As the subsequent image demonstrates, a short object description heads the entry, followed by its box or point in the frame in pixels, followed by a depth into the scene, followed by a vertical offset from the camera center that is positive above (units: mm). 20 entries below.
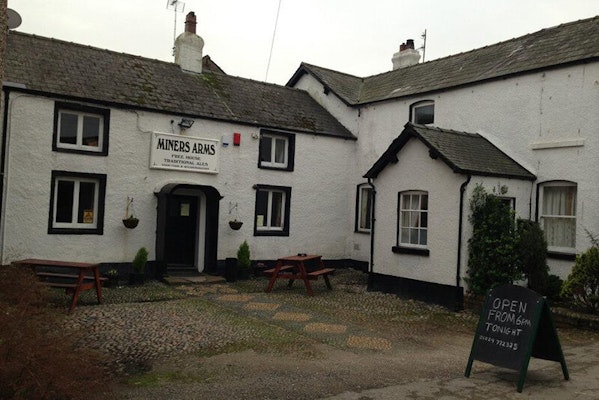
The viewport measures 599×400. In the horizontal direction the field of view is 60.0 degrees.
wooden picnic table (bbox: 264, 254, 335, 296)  12852 -1487
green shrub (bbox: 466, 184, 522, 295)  11086 -438
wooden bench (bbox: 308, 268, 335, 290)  13016 -1494
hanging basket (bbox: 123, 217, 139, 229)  13625 -403
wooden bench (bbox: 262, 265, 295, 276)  13133 -1483
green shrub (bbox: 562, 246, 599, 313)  9914 -1039
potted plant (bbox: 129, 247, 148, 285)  13648 -1587
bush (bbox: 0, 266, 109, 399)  3945 -1305
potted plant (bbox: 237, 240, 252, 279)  15406 -1436
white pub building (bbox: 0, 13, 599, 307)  12070 +1484
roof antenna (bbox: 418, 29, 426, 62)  28103 +9611
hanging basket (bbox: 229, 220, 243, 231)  15398 -377
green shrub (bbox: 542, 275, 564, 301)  11523 -1361
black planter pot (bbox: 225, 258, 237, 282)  14977 -1683
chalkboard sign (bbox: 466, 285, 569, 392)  6340 -1347
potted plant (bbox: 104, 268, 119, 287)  13179 -1830
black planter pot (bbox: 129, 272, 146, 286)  13641 -1870
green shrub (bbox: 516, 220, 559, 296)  11188 -664
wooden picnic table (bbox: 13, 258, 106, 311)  9945 -1552
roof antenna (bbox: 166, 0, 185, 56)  19453 +7726
